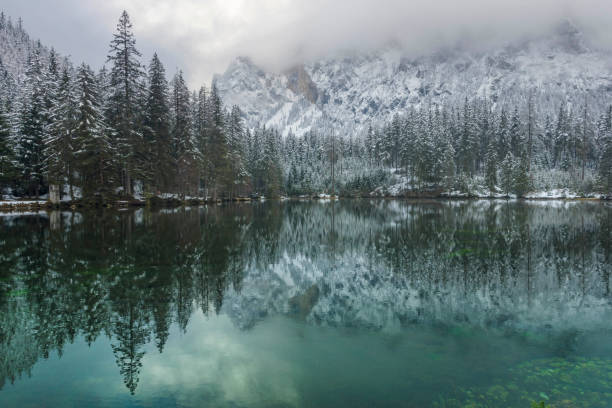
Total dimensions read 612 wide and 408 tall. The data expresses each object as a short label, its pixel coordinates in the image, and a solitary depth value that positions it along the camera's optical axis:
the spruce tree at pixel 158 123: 44.19
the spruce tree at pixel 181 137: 48.84
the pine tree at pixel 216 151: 55.28
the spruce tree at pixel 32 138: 40.69
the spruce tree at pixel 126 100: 39.56
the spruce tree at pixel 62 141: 37.09
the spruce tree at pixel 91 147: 36.88
